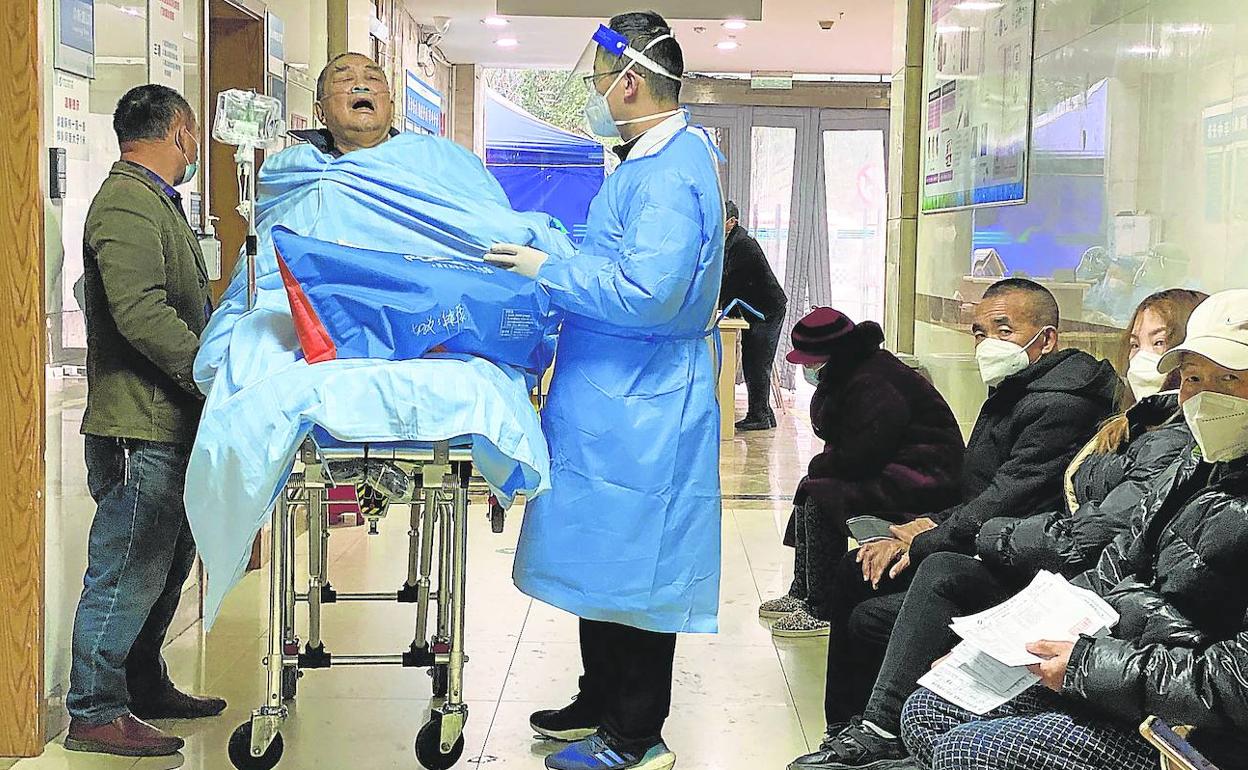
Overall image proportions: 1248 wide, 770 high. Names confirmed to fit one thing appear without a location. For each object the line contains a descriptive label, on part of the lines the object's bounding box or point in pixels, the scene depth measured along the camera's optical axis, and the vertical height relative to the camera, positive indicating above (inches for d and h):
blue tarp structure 403.9 +38.5
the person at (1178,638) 72.5 -18.8
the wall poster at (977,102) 185.5 +30.1
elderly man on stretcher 100.1 -5.8
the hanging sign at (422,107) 358.0 +50.4
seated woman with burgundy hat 137.6 -13.6
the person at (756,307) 372.2 -3.9
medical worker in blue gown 109.7 -9.1
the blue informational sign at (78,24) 123.6 +23.8
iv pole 119.4 +14.1
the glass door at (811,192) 482.6 +36.0
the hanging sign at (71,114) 123.3 +15.4
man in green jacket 117.0 -10.8
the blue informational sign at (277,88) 202.5 +29.6
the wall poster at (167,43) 151.4 +27.5
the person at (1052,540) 99.3 -18.4
